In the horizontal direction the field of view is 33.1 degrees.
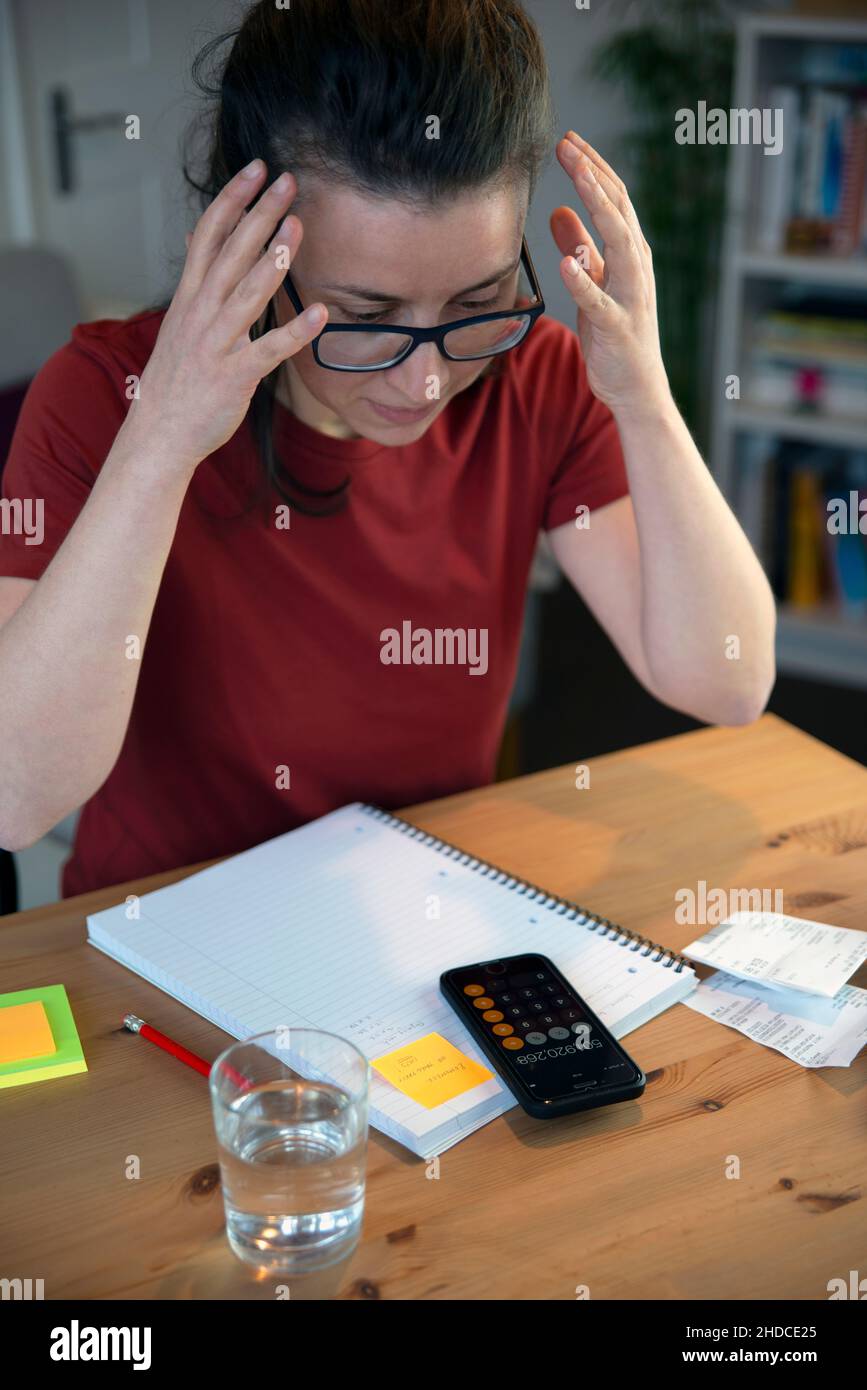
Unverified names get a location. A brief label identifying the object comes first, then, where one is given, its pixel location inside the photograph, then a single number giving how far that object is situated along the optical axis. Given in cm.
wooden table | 75
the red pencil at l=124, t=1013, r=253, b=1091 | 90
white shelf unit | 285
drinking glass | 75
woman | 100
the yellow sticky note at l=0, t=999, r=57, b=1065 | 91
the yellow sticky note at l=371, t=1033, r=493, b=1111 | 86
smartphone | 86
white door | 343
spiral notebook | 92
